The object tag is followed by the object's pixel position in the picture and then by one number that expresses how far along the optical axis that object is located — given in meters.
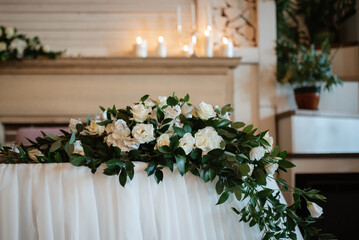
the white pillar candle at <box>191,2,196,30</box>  2.85
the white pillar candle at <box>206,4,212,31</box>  2.78
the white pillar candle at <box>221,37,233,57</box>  2.70
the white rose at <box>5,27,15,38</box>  2.59
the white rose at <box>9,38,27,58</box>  2.62
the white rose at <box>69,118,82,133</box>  0.92
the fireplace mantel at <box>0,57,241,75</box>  2.66
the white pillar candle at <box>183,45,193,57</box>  2.80
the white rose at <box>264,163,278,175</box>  0.83
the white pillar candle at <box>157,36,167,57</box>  2.71
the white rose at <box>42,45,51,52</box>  2.62
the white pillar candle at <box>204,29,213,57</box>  2.73
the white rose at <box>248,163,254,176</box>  0.80
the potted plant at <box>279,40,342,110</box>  2.58
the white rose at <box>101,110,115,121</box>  0.90
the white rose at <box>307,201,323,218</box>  0.80
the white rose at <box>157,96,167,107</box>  0.88
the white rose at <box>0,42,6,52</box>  2.55
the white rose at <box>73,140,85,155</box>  0.81
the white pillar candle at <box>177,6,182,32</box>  2.83
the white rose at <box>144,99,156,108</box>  0.89
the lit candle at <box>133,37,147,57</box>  2.71
